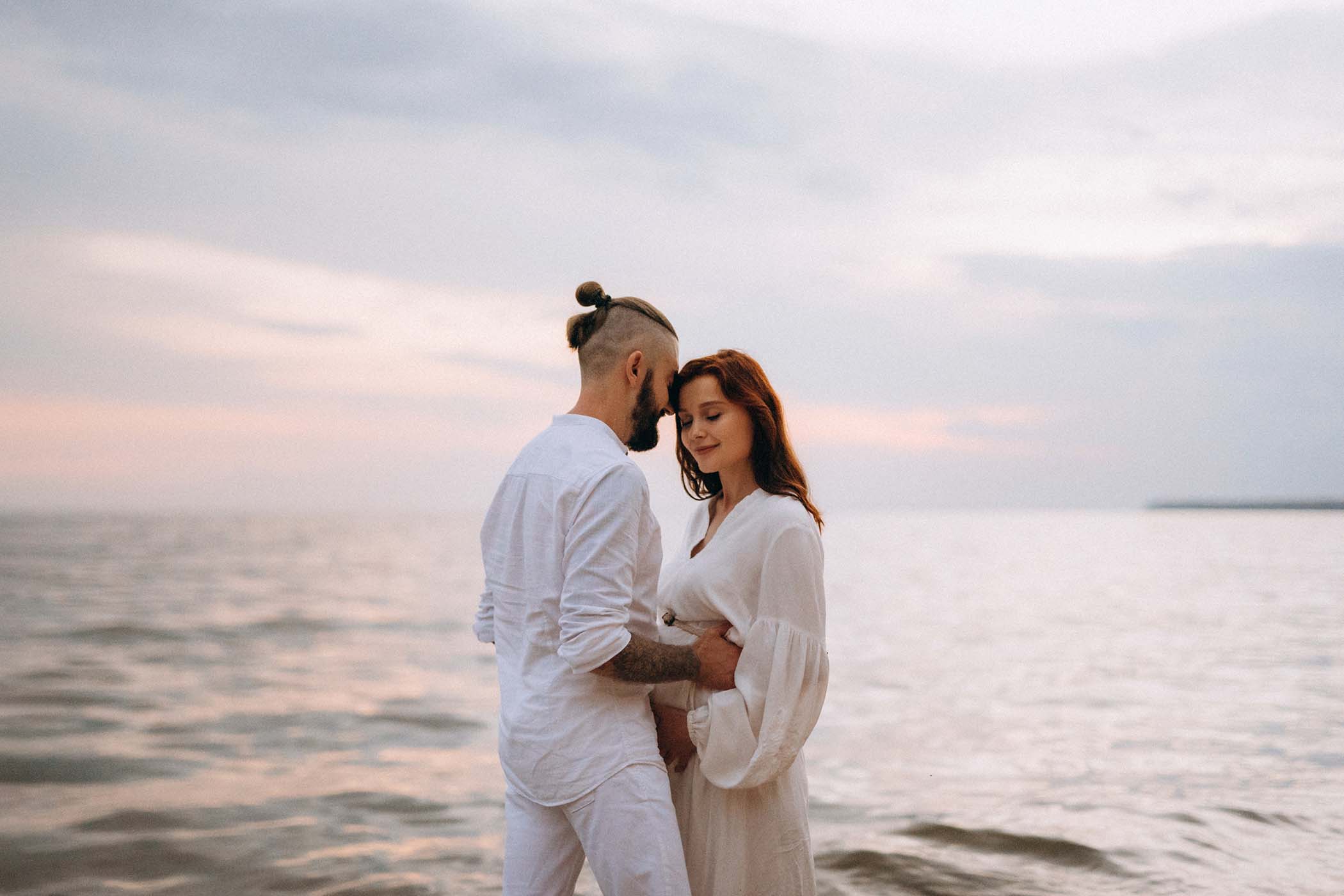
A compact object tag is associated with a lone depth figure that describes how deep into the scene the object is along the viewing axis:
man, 2.38
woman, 2.73
